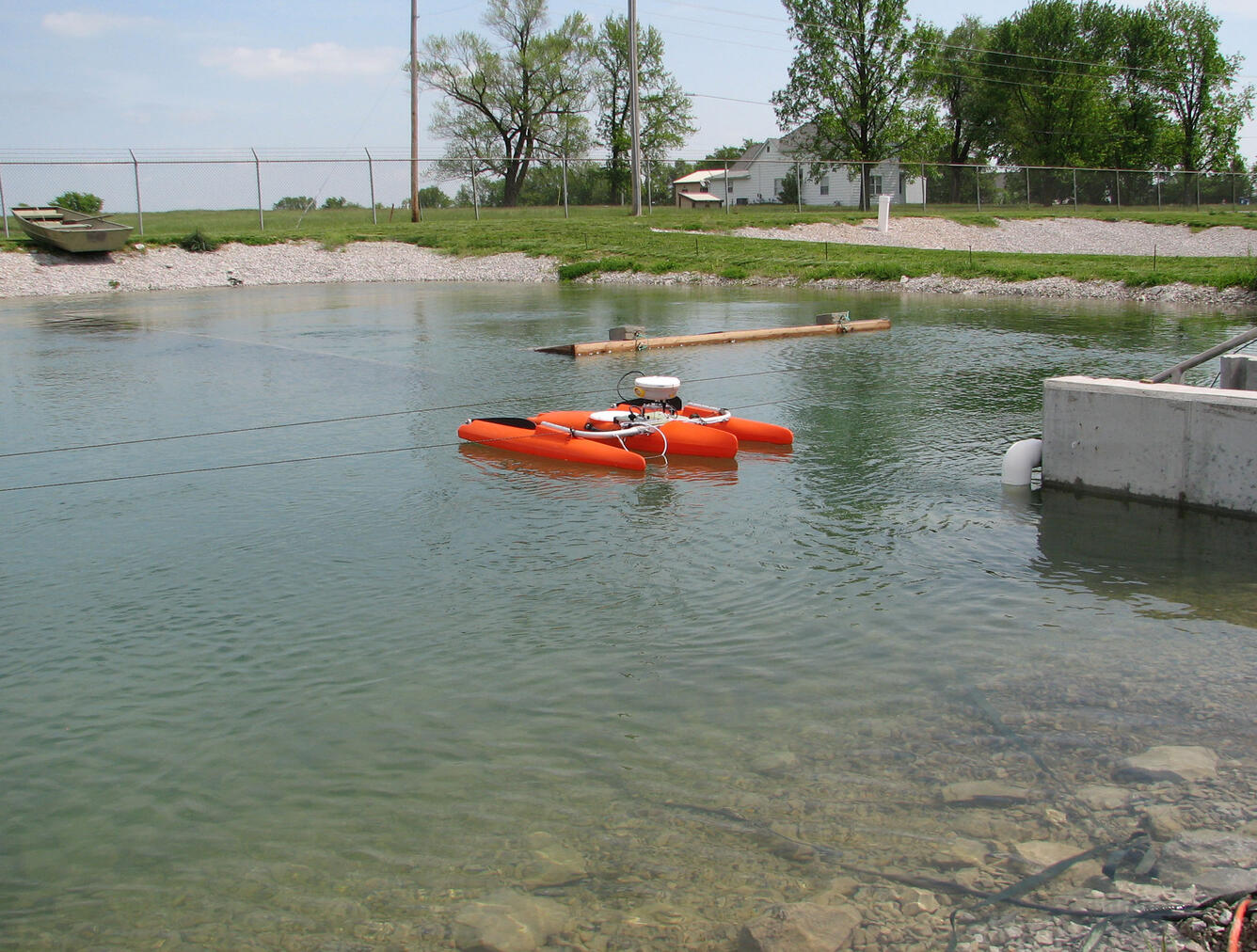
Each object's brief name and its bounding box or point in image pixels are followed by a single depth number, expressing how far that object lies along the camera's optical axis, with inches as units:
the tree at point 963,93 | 2849.4
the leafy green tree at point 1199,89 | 2714.1
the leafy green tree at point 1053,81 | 2583.7
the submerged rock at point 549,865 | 161.9
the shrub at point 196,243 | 1341.0
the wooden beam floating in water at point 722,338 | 677.3
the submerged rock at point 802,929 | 146.0
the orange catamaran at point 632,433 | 405.1
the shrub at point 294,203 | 1662.2
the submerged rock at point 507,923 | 148.9
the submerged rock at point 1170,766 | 183.2
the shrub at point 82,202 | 1760.6
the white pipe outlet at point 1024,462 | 362.3
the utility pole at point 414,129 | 1662.2
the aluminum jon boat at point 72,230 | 1227.9
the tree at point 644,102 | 2997.0
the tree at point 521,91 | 2824.8
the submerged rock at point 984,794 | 177.5
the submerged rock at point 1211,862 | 153.0
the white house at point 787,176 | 2417.6
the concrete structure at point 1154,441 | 313.0
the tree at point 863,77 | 2284.7
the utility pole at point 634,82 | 1593.1
